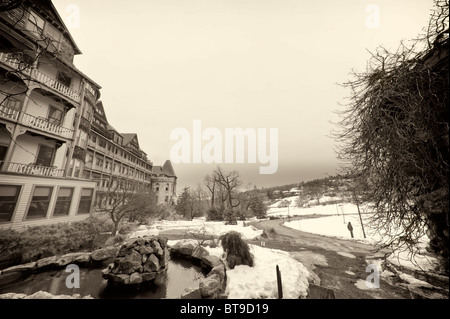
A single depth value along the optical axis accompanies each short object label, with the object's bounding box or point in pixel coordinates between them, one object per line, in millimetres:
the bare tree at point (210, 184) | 46175
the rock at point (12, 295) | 5297
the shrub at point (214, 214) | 30773
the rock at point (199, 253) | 9475
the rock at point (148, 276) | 7768
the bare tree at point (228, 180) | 39462
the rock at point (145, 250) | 8547
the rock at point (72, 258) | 8580
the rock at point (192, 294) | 5518
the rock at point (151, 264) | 8132
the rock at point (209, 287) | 5676
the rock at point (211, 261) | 8334
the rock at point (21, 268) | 7297
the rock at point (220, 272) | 6828
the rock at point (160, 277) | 7796
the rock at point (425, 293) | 3329
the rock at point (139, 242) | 8781
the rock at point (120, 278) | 7304
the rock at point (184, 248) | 10602
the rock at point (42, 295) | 5422
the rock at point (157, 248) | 8867
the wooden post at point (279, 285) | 5078
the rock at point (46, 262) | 8154
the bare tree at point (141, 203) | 16989
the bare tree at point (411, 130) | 2510
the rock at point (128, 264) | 7730
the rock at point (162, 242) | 9485
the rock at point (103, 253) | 9023
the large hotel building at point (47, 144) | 10938
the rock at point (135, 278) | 7414
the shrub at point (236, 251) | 8296
